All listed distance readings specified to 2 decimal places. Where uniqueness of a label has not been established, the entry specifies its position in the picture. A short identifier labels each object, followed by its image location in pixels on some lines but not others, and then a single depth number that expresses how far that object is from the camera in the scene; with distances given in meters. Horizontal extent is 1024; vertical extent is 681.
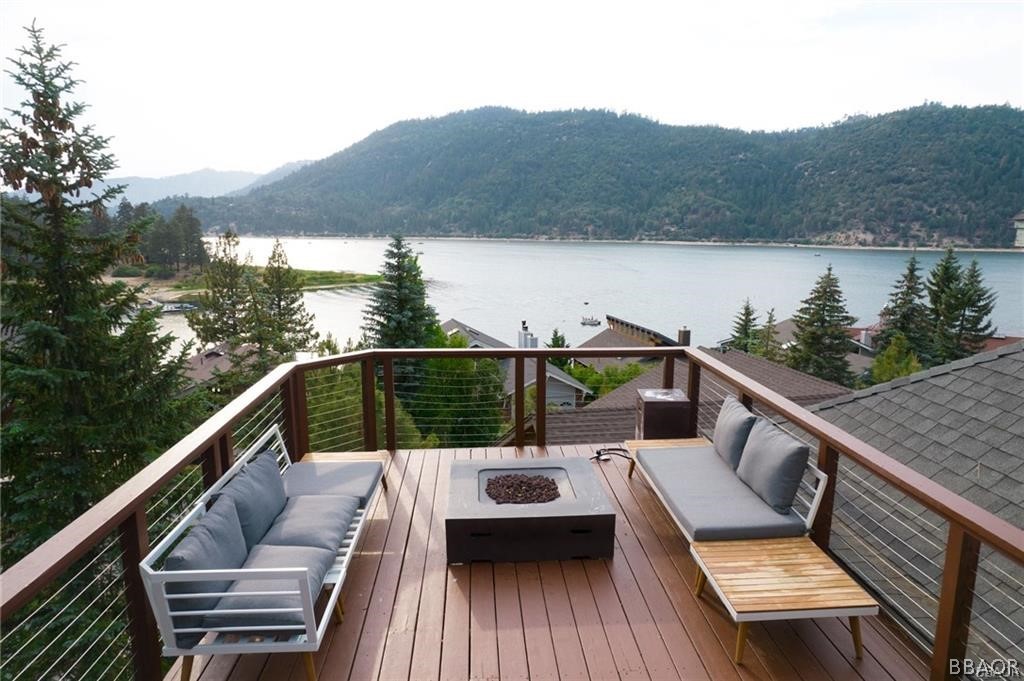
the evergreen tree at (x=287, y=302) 25.14
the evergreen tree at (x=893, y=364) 31.20
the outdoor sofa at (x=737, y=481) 2.87
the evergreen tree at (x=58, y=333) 10.99
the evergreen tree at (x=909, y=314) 36.38
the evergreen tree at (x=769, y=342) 38.91
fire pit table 3.07
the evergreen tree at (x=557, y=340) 41.94
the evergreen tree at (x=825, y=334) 33.16
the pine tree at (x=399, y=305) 20.19
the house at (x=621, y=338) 36.56
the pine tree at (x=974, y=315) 34.41
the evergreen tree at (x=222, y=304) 23.20
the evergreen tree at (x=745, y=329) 43.41
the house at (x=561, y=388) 24.55
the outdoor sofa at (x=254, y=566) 2.11
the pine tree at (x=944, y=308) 34.69
